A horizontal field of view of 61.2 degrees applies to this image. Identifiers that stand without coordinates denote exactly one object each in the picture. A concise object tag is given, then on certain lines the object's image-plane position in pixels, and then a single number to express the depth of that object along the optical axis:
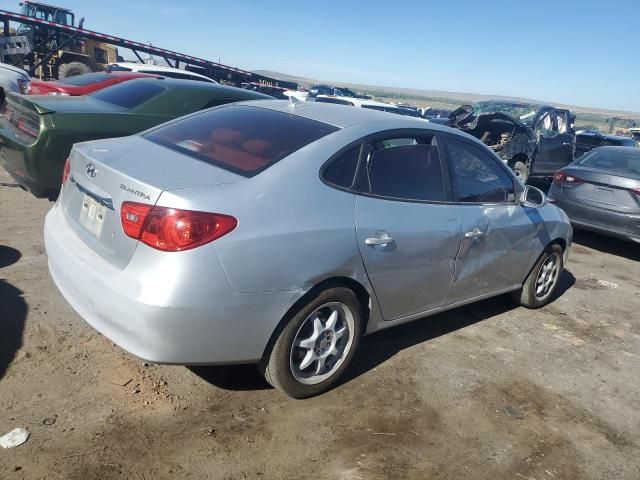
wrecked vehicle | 11.80
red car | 6.75
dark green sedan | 4.77
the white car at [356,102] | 18.77
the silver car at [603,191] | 6.97
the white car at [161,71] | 15.14
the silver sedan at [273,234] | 2.47
